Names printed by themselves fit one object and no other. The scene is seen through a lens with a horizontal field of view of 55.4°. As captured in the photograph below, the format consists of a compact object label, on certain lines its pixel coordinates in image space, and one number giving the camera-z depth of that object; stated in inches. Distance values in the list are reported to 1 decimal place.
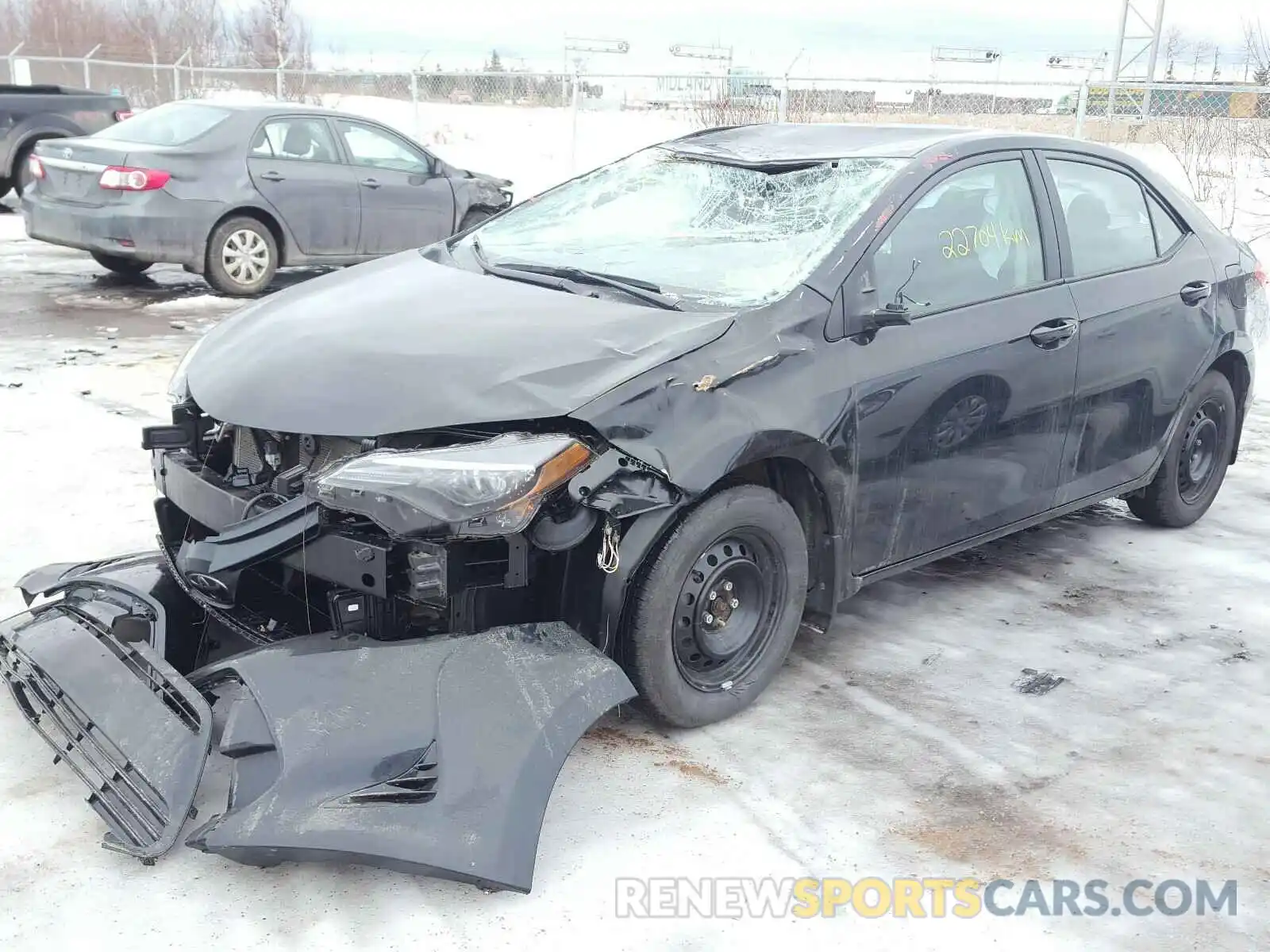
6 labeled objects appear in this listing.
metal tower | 604.1
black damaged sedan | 108.9
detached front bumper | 102.2
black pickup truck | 526.6
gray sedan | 370.9
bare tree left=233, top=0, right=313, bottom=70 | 1249.4
